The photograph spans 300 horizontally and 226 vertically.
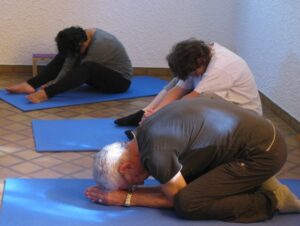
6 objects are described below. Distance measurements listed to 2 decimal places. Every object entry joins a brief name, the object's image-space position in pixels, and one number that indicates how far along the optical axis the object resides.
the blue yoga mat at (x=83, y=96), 4.36
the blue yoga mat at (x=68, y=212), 2.42
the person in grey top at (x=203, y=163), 2.28
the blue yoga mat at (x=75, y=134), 3.44
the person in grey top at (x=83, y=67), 4.44
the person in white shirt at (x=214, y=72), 3.09
